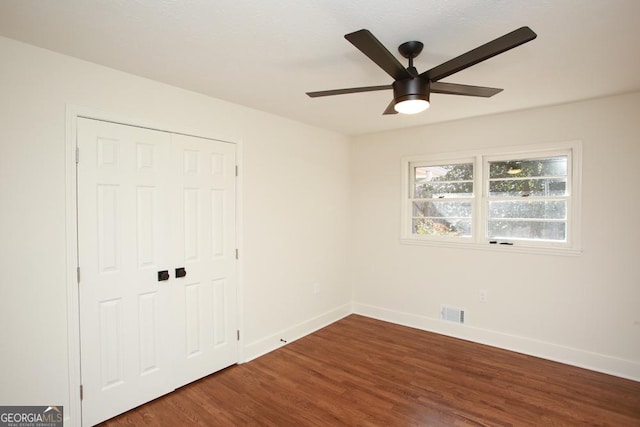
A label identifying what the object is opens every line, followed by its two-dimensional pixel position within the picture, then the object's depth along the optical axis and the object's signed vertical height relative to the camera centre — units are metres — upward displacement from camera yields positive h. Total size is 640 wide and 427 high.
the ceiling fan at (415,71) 1.39 +0.71
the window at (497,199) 3.25 +0.10
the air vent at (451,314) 3.79 -1.24
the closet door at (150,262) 2.26 -0.43
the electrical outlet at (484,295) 3.62 -0.97
